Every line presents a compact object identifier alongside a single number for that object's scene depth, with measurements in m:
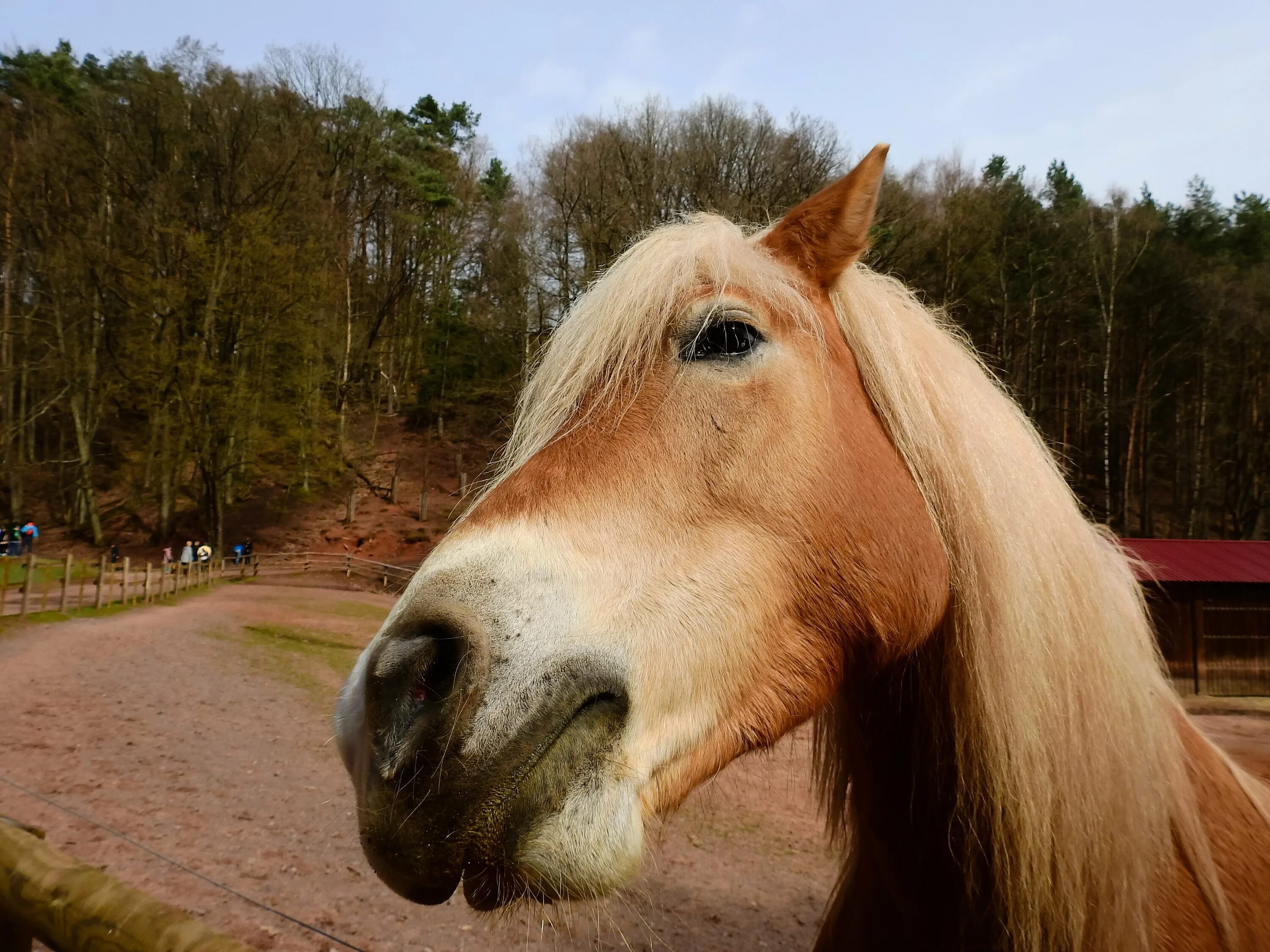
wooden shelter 13.76
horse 1.10
